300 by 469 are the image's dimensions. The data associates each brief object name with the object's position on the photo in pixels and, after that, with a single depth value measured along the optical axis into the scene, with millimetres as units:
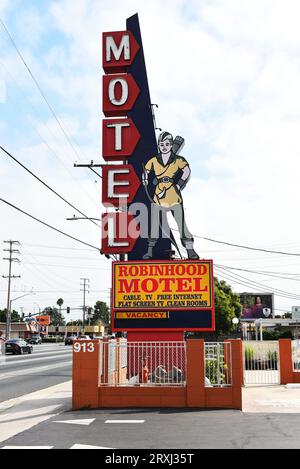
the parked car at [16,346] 54312
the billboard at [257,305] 100700
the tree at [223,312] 58812
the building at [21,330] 122162
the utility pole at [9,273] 78188
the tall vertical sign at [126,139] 21109
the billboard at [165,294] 18375
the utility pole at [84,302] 118100
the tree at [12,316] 175150
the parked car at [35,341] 103562
